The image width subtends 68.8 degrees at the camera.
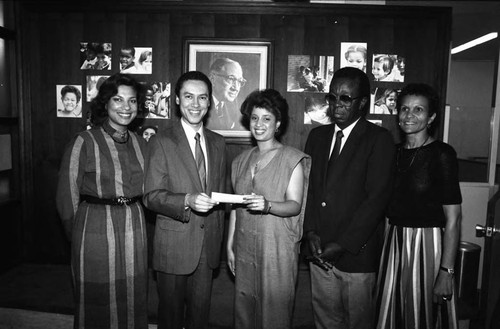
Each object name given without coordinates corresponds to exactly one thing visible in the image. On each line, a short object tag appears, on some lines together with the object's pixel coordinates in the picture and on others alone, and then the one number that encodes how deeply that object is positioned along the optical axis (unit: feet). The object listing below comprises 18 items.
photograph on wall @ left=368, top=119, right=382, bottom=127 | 12.29
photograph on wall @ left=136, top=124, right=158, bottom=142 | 12.44
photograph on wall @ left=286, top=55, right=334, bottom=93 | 12.16
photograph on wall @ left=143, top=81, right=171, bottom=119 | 12.39
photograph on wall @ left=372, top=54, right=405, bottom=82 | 12.10
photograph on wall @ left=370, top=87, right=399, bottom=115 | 12.21
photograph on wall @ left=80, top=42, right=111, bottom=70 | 12.39
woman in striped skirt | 6.86
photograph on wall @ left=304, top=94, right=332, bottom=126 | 12.25
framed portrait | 12.10
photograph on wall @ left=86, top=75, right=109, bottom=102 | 12.52
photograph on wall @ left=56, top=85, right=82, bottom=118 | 12.59
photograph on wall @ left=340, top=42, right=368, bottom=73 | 12.07
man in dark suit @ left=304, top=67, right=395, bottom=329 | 6.78
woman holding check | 6.90
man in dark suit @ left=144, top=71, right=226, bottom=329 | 7.25
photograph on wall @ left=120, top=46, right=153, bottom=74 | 12.33
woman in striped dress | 7.52
